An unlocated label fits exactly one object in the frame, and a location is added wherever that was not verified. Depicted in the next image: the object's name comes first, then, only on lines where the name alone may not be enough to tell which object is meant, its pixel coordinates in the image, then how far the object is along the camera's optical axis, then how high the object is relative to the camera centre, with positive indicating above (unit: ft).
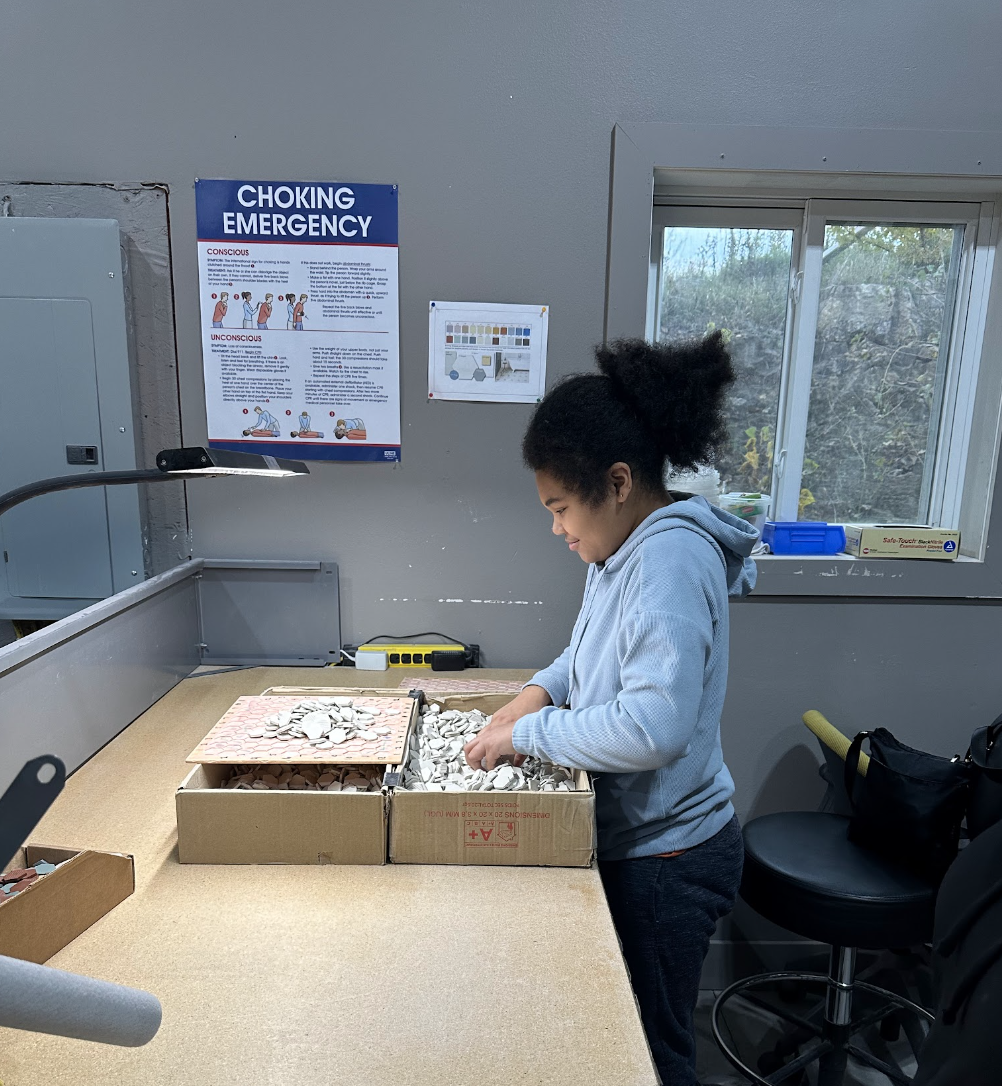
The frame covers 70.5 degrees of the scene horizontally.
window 6.54 +0.88
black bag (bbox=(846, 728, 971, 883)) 4.99 -2.67
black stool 4.80 -3.25
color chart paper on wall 6.07 +0.57
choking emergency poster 5.87 +0.81
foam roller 1.12 -1.00
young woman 3.46 -1.07
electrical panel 5.64 +0.04
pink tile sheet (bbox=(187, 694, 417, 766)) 3.52 -1.70
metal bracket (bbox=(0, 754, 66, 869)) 1.27 -0.71
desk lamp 3.35 -0.28
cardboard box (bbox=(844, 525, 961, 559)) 6.33 -1.00
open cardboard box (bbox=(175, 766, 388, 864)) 3.37 -1.95
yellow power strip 6.24 -2.05
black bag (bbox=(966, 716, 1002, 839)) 4.84 -2.39
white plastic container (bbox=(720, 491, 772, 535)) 6.48 -0.73
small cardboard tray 2.66 -1.97
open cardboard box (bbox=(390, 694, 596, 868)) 3.37 -1.94
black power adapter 6.18 -2.08
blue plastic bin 6.51 -1.00
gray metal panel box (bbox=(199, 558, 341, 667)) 6.31 -1.76
